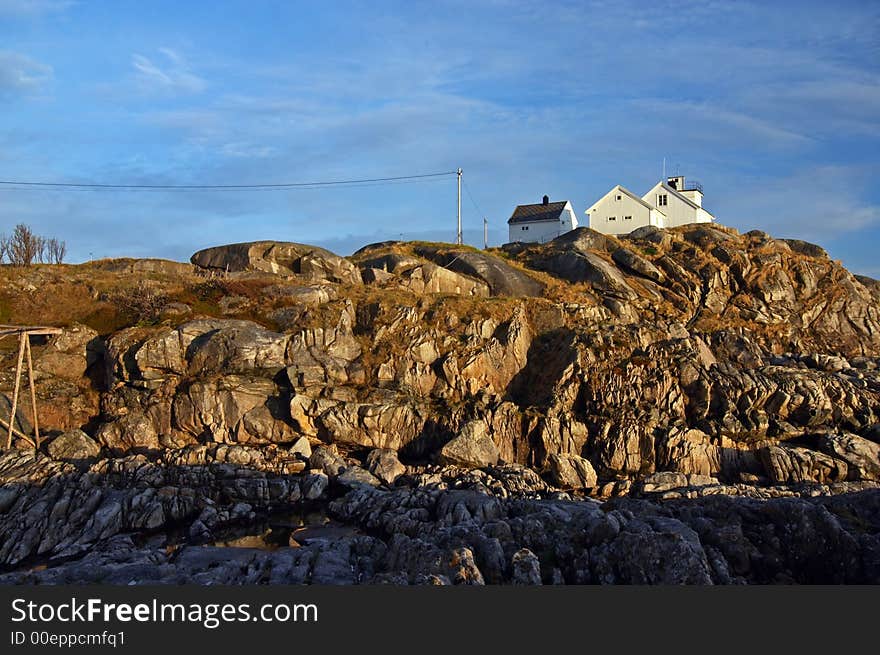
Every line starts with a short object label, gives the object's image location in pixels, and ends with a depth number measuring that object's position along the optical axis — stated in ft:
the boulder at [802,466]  102.89
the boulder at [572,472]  103.96
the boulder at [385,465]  101.65
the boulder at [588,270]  159.74
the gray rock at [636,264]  171.22
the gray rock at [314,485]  95.40
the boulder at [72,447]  99.45
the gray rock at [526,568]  55.62
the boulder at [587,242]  182.80
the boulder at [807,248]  185.88
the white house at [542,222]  221.25
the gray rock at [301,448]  105.40
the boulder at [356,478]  97.30
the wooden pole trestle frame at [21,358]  97.50
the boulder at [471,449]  105.81
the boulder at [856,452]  102.74
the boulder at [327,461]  101.71
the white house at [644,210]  213.25
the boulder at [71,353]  116.88
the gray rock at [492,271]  158.20
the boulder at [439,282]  157.38
